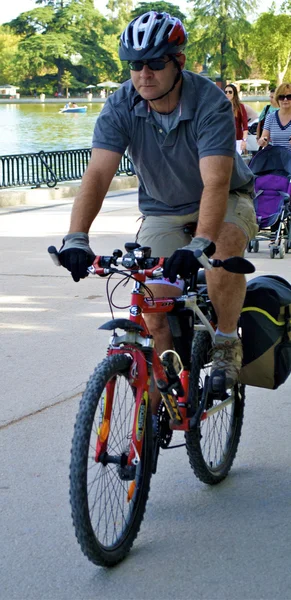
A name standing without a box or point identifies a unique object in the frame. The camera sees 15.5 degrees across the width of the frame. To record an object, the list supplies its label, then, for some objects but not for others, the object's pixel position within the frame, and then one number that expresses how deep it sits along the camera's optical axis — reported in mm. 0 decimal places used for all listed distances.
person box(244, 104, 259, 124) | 17244
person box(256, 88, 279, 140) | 13188
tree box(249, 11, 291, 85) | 101125
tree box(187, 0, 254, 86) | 122875
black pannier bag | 4531
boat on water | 112394
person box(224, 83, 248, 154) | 13742
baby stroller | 10852
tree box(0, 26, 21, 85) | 154750
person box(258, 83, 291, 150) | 11523
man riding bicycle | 3947
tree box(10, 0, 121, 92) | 154000
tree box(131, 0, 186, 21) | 144750
